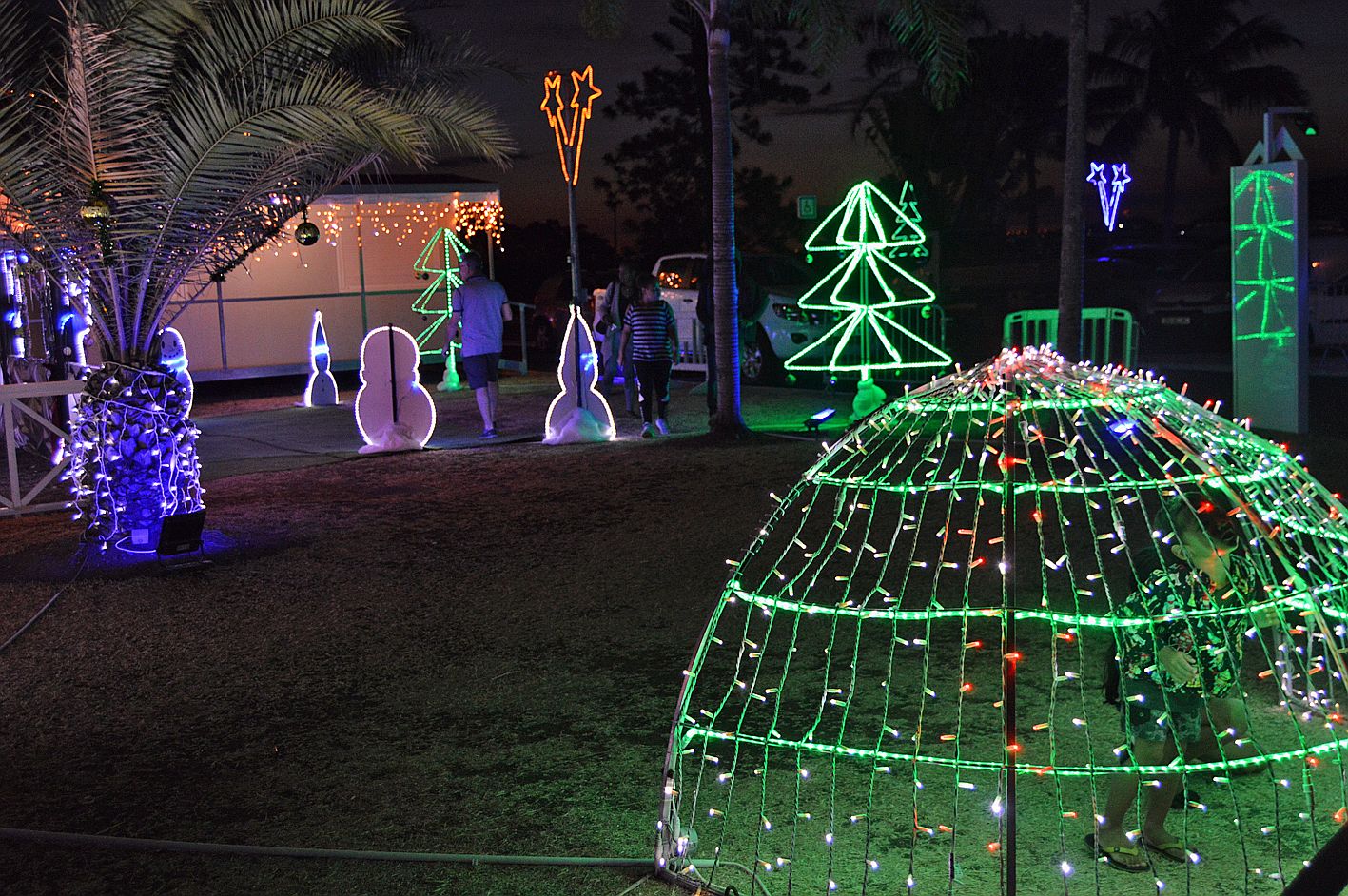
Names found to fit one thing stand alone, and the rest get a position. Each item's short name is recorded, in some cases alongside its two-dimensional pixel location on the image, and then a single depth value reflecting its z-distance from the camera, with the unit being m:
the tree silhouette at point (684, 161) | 31.72
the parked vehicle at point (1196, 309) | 20.72
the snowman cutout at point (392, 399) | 13.30
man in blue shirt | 13.26
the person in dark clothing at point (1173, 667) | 4.07
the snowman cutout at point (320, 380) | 18.55
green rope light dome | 3.93
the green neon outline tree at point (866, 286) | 14.12
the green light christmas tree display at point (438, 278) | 22.28
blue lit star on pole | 29.03
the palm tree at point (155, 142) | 8.45
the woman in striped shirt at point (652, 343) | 13.31
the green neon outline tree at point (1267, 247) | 11.88
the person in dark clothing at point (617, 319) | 14.35
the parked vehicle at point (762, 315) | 18.73
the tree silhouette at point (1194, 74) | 36.19
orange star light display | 14.46
